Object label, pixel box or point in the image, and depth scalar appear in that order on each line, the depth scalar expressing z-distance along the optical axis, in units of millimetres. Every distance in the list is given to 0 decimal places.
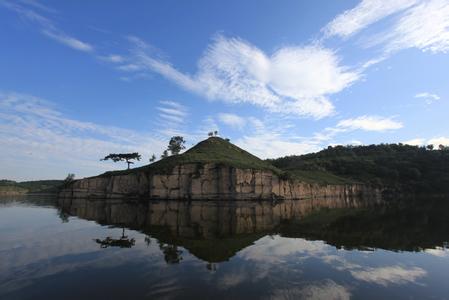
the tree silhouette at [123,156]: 114938
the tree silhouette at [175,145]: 138500
